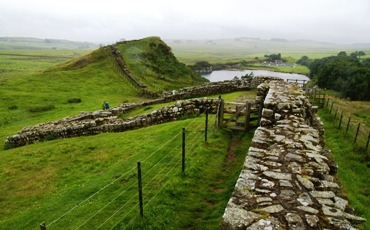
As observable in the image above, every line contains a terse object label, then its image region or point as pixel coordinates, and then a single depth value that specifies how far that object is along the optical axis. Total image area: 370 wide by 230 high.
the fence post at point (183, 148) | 10.92
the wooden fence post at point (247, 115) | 16.09
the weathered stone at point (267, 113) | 12.29
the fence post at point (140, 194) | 7.96
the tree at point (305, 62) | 176.30
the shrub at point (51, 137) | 21.42
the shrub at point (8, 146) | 21.56
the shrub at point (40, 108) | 34.18
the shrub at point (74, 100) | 38.78
